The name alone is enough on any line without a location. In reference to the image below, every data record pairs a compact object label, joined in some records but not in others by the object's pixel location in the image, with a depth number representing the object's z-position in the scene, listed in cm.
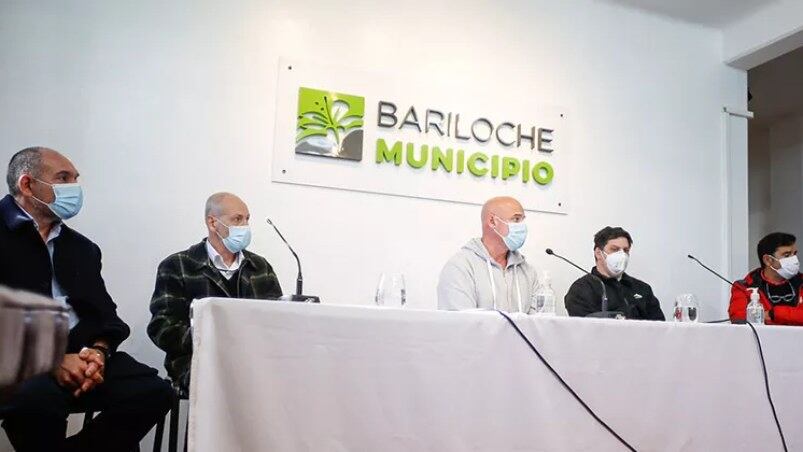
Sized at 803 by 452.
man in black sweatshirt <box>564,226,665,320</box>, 318
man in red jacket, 350
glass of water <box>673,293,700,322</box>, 216
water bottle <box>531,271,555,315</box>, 214
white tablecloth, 142
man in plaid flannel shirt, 229
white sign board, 317
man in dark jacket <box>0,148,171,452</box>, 182
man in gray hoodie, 284
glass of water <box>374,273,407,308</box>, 212
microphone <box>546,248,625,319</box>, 206
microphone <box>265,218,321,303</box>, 181
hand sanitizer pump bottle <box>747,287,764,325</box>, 240
